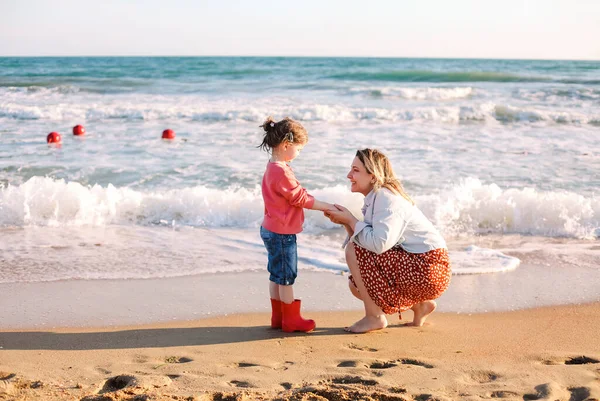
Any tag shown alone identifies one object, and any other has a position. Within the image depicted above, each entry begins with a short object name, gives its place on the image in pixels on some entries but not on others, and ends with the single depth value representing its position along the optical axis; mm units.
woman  3998
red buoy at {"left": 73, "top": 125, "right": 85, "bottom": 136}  13088
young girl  4023
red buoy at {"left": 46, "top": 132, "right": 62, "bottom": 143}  11934
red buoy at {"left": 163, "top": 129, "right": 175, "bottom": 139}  12538
